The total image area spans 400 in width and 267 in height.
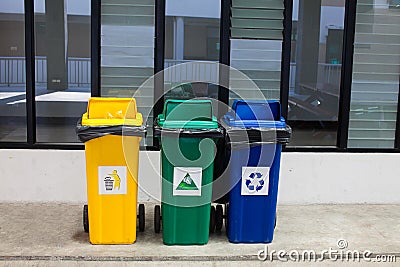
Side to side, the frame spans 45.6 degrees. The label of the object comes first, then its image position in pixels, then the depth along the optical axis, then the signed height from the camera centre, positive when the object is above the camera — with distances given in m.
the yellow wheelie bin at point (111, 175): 3.44 -0.87
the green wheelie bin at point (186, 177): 3.47 -0.87
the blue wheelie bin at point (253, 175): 3.52 -0.85
